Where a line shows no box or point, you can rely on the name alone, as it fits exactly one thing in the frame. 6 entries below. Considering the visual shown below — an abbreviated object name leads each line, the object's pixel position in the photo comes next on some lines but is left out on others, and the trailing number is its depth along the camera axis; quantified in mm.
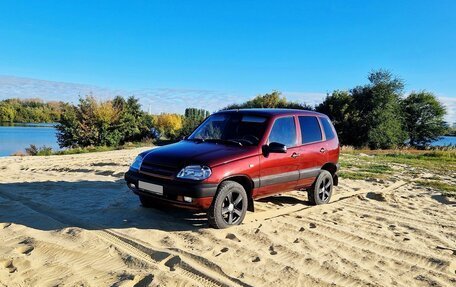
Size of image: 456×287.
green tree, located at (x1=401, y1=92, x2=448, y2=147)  39344
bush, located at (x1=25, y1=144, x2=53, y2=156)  22219
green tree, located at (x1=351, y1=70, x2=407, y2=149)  33562
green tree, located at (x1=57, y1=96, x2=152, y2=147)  26984
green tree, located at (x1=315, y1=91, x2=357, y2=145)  34406
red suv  5594
